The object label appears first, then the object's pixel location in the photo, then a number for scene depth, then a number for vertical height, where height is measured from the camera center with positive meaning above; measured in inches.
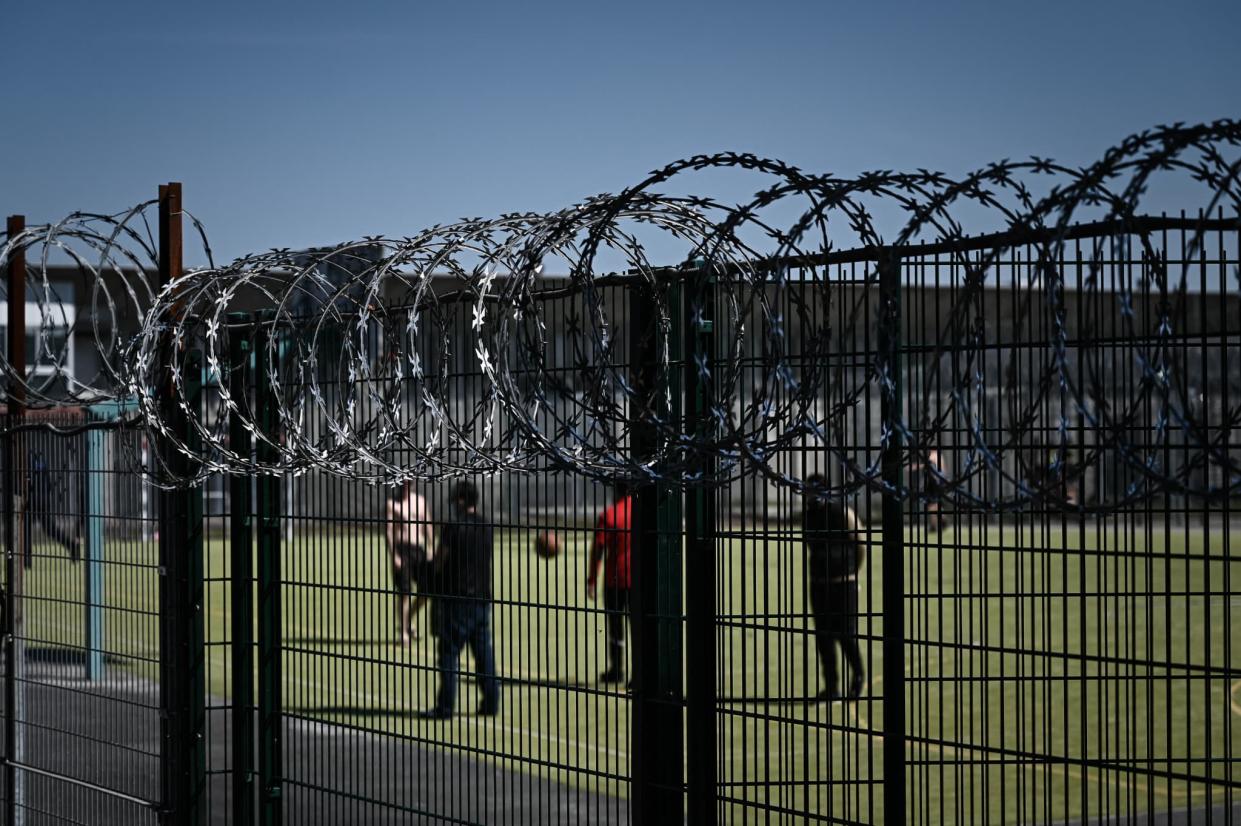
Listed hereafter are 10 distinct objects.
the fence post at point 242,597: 295.3 -33.1
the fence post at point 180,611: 297.4 -35.8
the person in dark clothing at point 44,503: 342.0 -15.7
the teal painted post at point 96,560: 325.1 -26.4
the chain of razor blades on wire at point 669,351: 151.6 +11.2
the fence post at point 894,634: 184.7 -26.3
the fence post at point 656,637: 217.9 -30.6
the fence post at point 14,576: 344.8 -33.4
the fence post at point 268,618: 289.7 -36.4
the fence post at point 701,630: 213.2 -29.0
